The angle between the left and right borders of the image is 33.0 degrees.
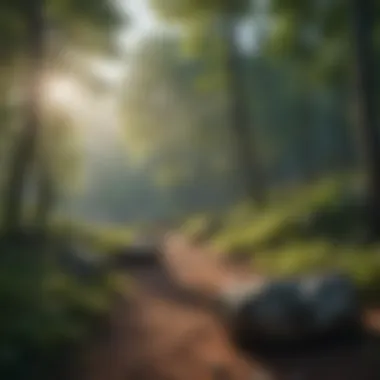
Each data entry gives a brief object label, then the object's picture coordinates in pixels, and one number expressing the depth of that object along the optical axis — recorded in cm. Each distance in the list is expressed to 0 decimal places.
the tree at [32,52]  1194
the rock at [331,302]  650
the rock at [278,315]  643
